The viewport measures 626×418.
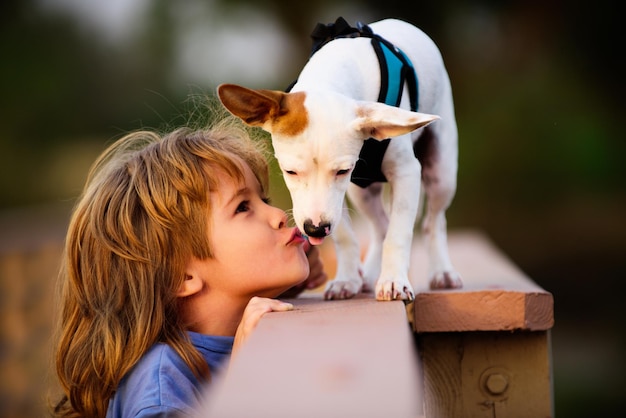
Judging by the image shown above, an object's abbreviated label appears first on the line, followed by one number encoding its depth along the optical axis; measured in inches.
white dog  94.3
